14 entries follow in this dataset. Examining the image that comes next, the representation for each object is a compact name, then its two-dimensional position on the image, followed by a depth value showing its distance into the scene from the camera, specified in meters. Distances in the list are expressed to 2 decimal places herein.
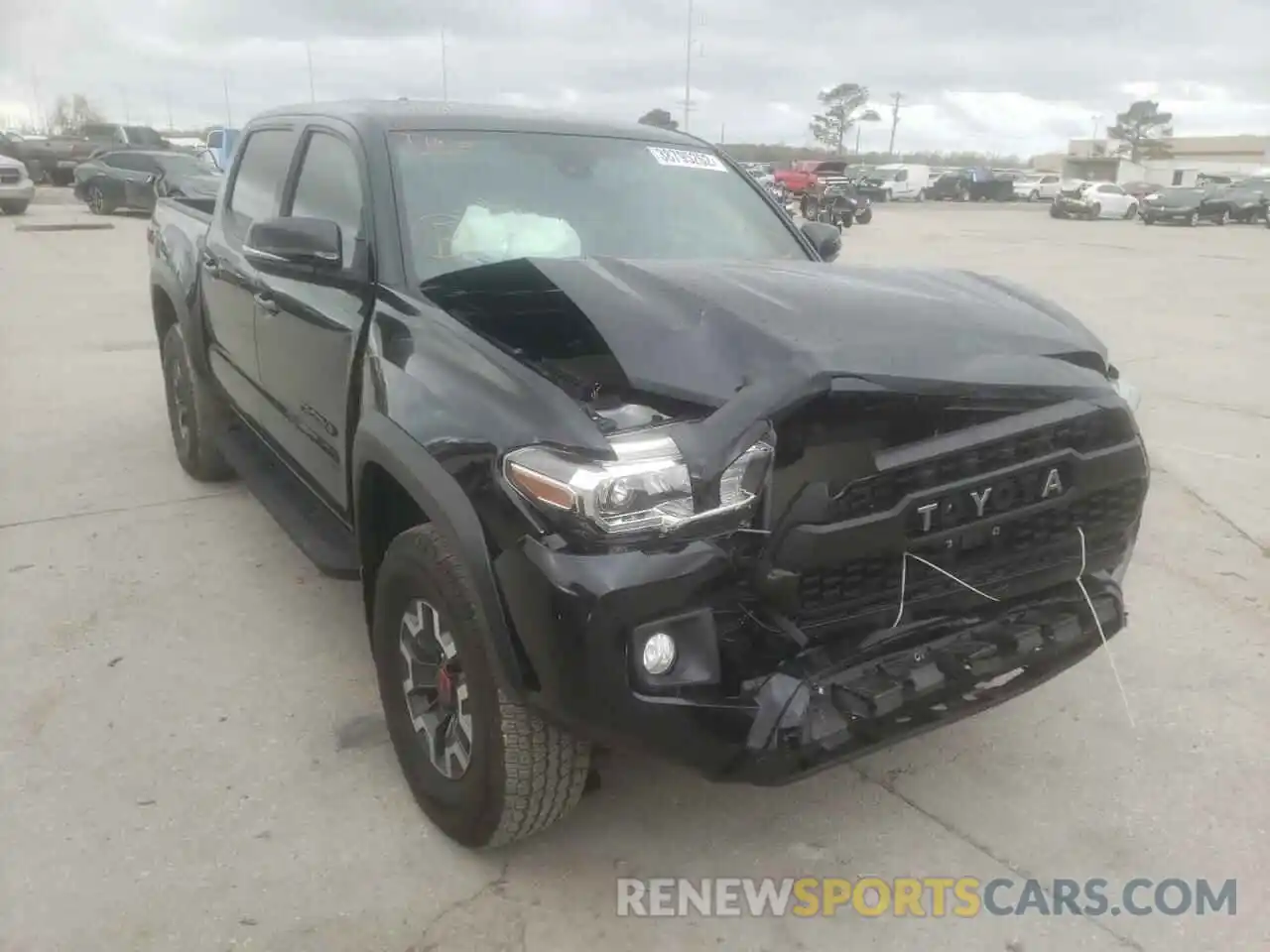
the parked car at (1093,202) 38.38
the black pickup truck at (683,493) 2.11
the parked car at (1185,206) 34.97
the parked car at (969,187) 52.56
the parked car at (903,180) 49.91
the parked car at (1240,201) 35.66
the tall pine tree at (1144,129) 94.38
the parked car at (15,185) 21.52
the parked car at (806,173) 36.41
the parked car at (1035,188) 54.62
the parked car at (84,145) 31.62
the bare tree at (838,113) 89.00
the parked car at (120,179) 21.88
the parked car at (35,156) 32.19
